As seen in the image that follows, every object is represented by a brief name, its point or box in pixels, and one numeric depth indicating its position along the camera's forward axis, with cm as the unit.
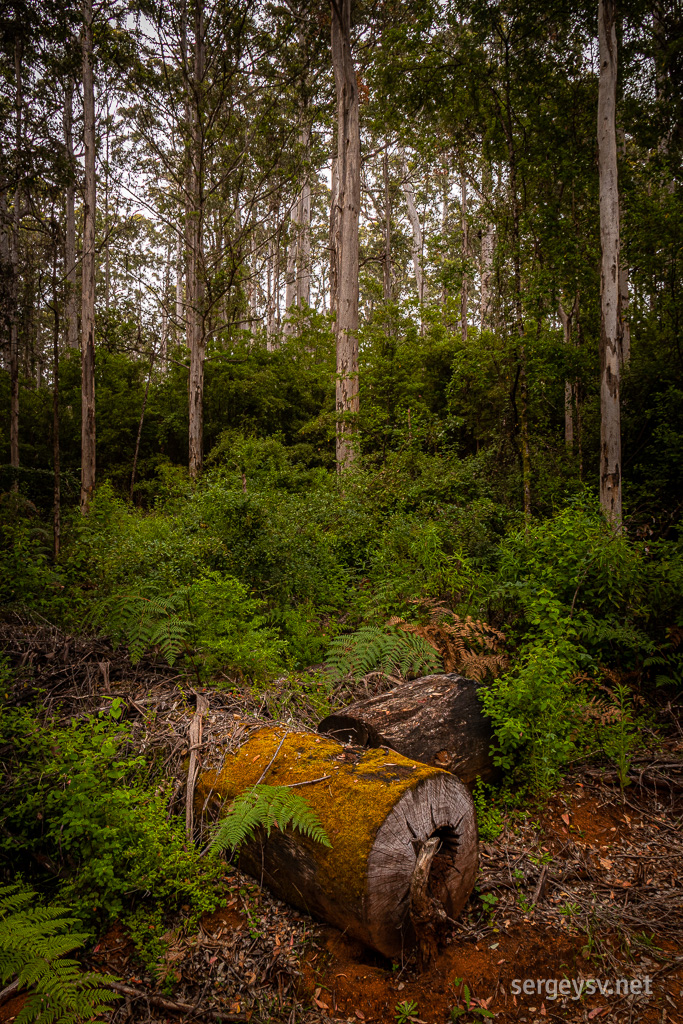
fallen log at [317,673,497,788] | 361
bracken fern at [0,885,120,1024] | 193
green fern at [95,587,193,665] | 409
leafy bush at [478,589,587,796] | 386
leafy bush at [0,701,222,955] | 268
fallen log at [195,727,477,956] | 265
